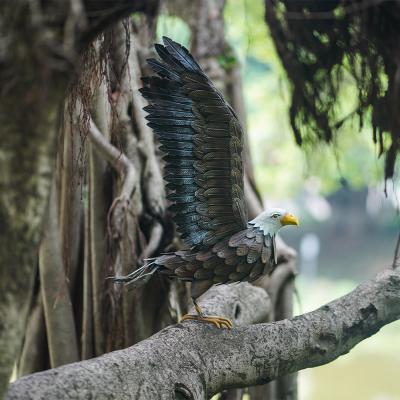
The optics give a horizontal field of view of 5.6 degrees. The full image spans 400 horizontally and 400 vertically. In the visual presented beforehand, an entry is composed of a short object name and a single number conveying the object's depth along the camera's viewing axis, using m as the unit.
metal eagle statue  7.09
